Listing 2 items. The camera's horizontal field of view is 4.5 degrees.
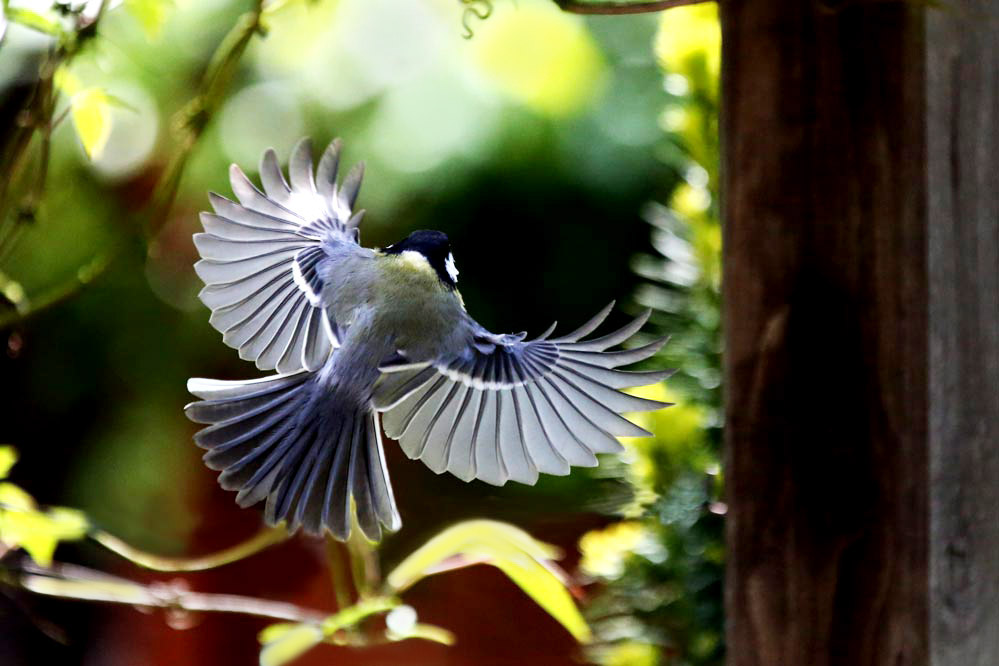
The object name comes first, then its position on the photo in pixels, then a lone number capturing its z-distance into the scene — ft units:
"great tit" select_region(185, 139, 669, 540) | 15.96
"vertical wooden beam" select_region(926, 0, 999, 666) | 16.29
